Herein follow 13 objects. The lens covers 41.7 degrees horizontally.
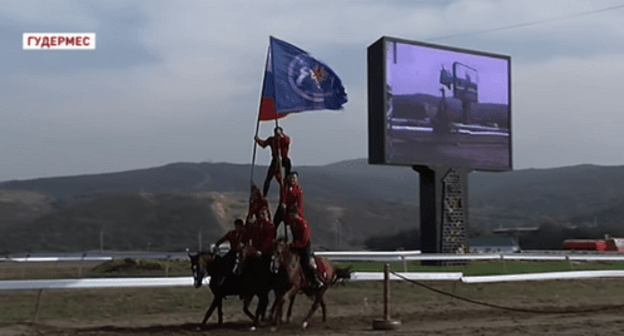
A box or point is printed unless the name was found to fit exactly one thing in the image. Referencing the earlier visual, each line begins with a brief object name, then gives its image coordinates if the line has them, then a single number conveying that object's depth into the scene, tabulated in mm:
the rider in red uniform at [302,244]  14148
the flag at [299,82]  16250
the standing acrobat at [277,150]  15430
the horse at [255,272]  13945
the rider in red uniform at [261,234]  14297
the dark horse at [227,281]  13953
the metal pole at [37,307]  14531
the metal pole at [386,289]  14313
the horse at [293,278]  13586
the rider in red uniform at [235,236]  14078
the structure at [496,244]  63375
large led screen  30219
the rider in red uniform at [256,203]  14664
